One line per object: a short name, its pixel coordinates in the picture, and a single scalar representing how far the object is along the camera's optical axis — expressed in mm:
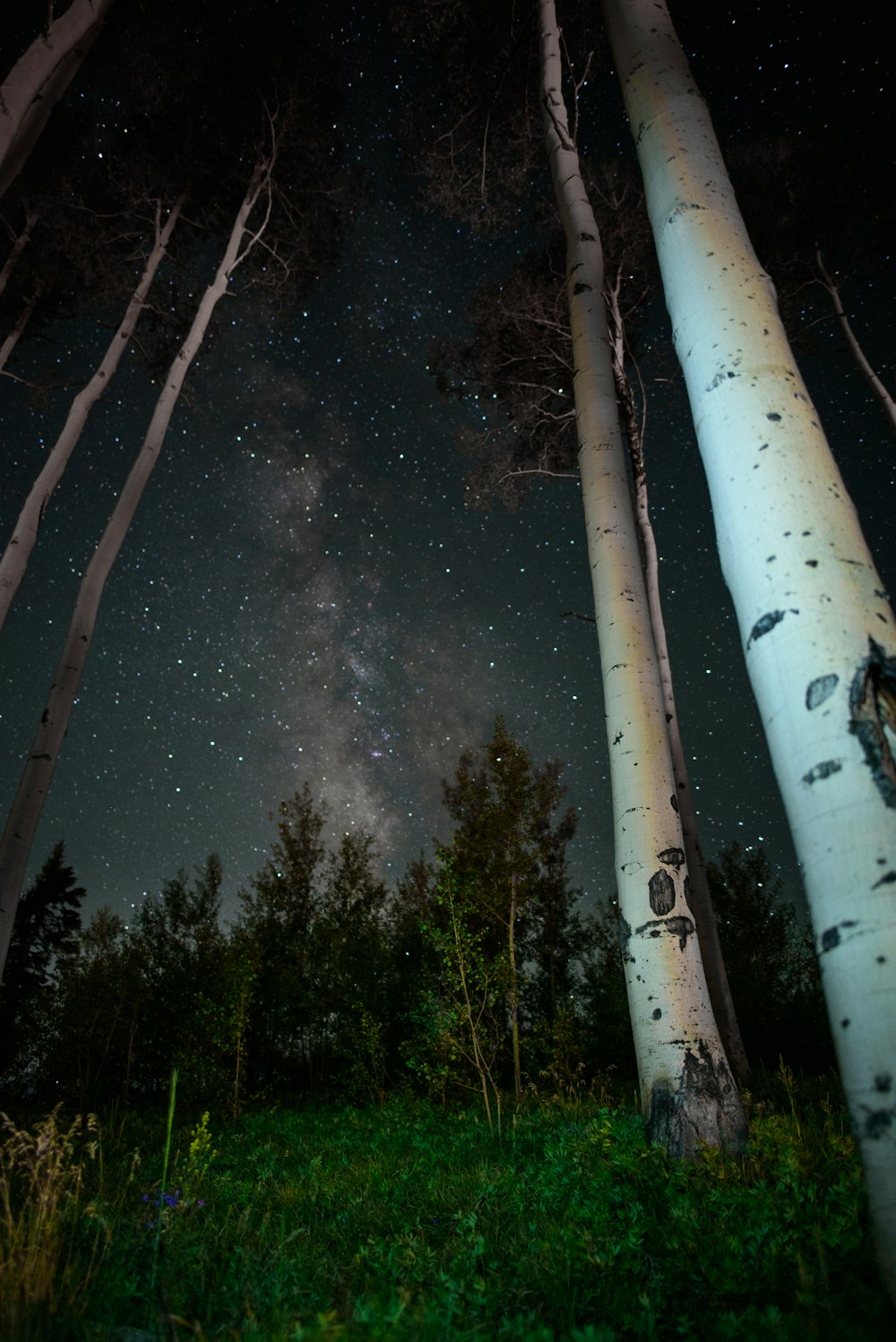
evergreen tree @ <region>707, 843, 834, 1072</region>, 18312
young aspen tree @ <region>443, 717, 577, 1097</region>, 10555
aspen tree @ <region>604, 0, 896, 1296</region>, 1312
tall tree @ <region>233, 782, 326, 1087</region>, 19047
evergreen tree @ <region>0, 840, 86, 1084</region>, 20812
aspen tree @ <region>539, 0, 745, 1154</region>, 3279
